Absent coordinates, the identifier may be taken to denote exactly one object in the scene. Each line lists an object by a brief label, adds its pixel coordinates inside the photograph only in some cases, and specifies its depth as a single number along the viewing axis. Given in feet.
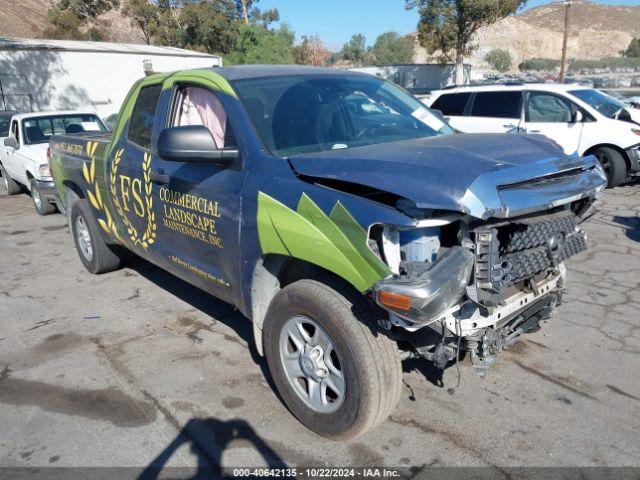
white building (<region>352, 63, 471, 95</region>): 114.01
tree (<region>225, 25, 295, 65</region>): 111.04
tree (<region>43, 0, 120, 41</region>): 160.66
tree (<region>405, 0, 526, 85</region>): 92.79
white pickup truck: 28.73
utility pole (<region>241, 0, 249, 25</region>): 140.60
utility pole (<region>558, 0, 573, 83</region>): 88.07
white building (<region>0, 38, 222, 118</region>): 70.64
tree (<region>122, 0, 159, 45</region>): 141.90
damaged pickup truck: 8.16
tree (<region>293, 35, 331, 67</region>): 155.12
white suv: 30.58
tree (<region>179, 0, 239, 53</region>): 136.15
